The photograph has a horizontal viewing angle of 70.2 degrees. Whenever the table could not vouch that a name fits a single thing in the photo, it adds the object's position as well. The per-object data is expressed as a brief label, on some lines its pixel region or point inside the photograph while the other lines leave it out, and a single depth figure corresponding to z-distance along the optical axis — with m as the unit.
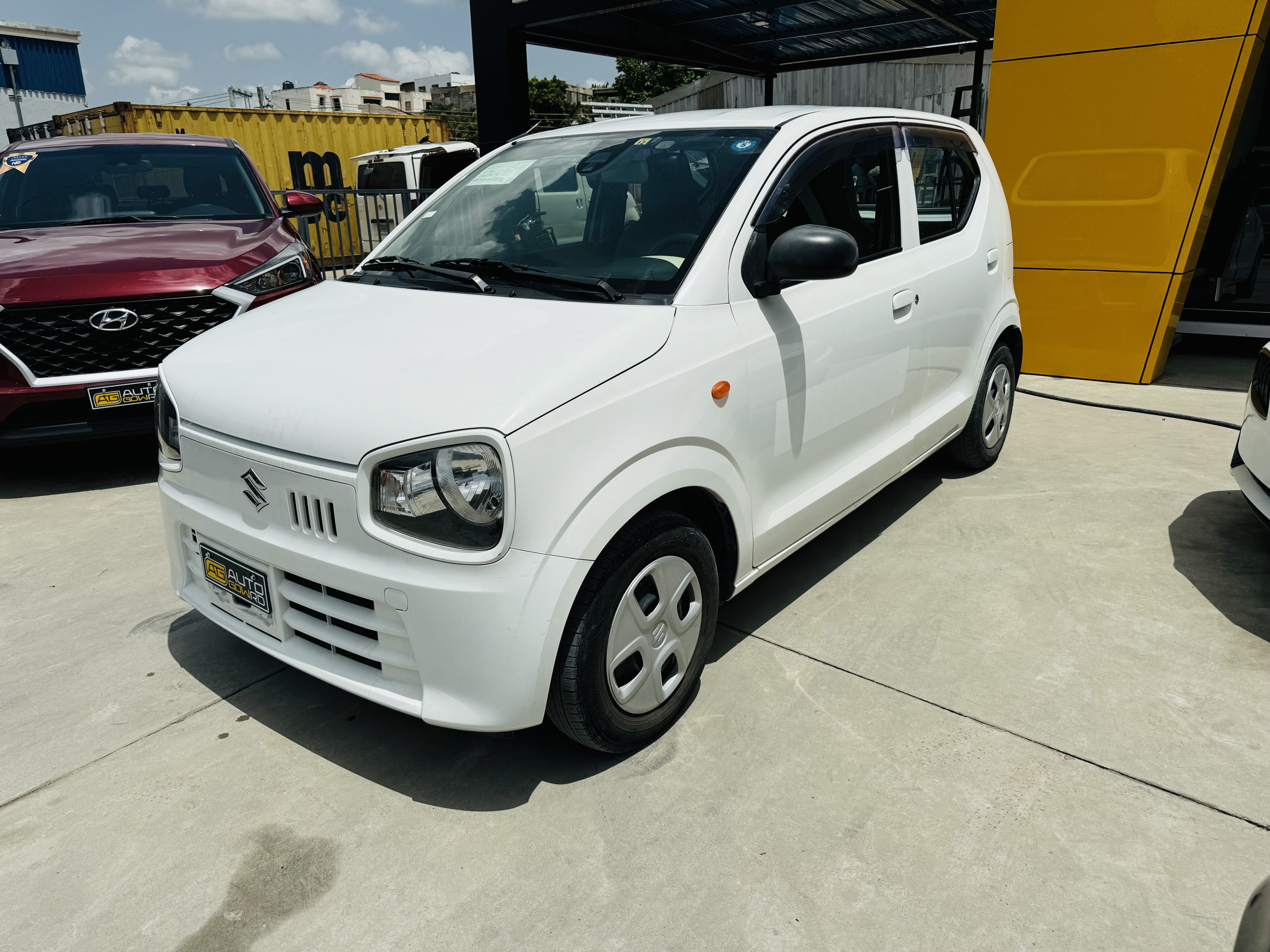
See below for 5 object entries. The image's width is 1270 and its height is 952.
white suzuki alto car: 2.14
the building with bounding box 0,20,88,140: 38.84
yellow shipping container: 17.78
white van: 12.19
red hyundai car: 4.58
